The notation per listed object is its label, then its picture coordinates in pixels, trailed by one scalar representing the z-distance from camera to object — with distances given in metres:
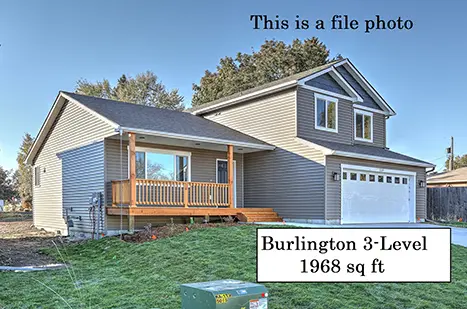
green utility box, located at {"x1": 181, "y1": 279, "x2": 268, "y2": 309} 2.80
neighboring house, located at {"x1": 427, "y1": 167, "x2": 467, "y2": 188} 29.37
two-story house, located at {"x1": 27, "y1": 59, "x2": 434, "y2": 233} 13.12
